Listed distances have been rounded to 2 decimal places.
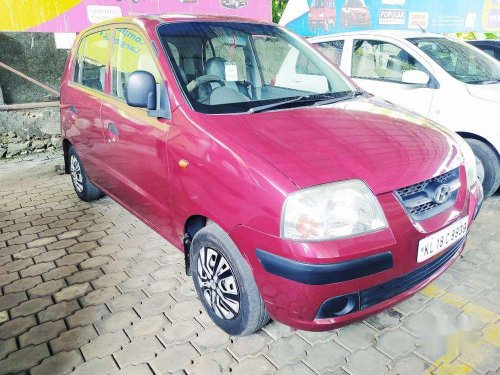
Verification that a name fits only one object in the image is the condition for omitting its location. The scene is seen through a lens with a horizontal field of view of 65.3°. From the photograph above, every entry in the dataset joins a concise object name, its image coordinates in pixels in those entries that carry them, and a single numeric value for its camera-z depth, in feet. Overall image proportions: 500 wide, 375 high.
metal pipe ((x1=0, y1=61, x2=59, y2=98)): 18.57
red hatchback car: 5.58
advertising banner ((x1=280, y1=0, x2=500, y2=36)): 23.90
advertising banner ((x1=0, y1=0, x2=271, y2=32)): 16.62
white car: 11.99
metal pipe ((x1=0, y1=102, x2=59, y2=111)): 18.98
